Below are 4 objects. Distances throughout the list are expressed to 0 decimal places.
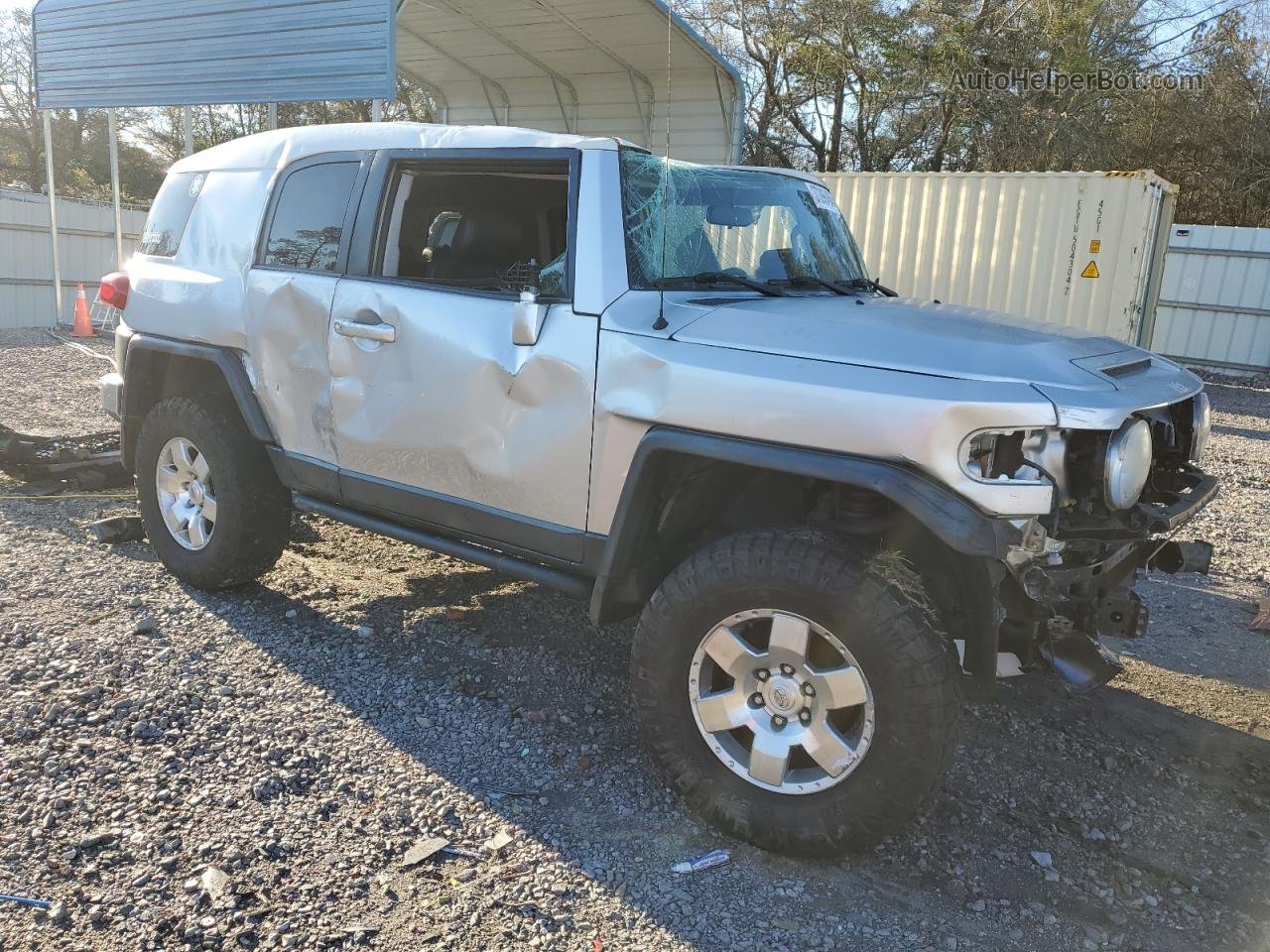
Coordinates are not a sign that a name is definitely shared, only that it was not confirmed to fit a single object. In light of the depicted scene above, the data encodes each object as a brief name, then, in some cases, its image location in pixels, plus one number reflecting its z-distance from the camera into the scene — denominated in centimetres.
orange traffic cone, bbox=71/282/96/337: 1628
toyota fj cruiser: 271
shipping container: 1169
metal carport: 891
